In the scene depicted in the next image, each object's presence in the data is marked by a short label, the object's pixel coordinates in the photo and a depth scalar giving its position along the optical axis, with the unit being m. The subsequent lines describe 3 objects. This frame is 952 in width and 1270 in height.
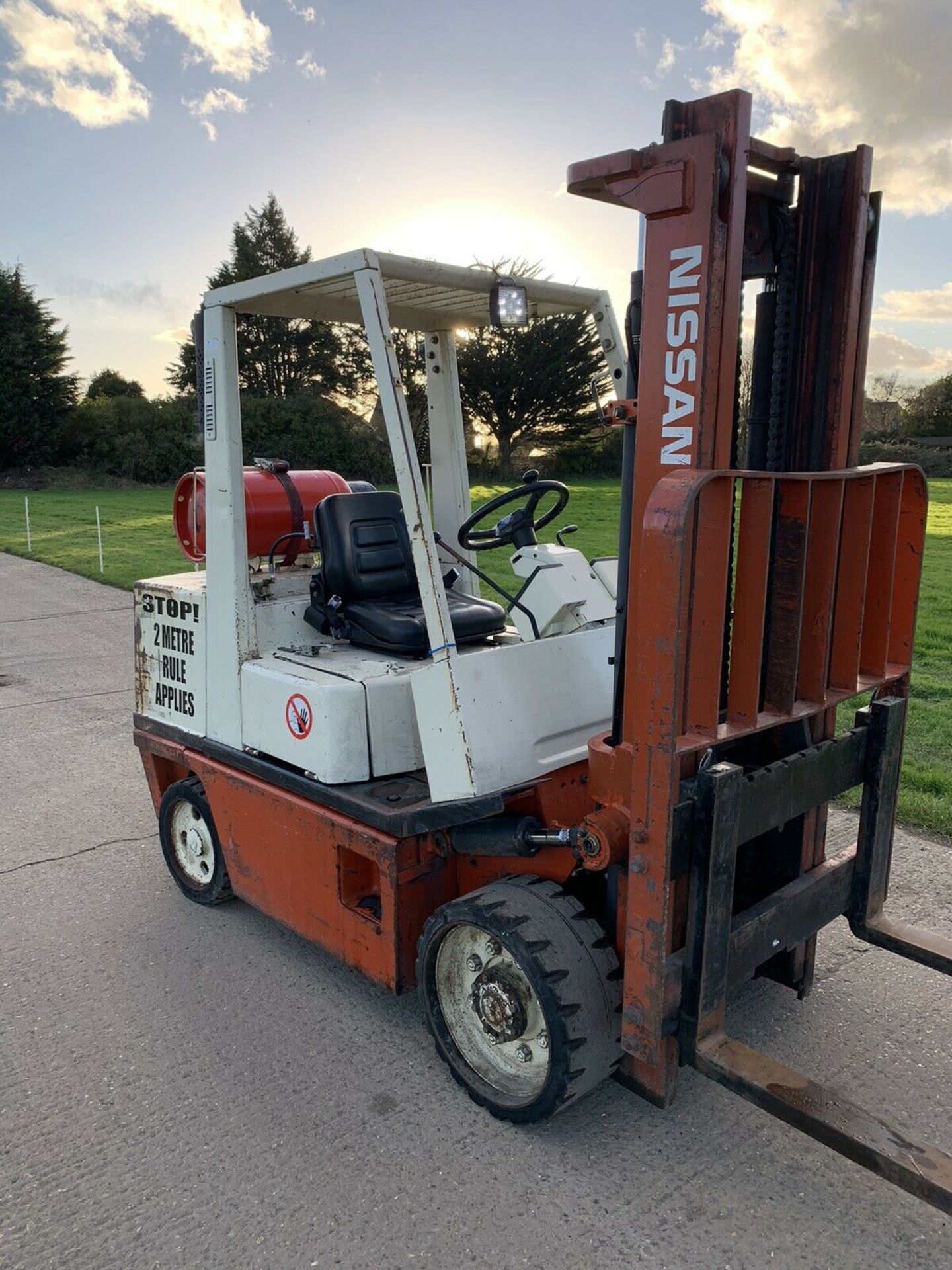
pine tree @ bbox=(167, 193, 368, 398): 32.47
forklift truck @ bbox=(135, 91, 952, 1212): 2.63
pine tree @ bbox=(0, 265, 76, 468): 38.72
